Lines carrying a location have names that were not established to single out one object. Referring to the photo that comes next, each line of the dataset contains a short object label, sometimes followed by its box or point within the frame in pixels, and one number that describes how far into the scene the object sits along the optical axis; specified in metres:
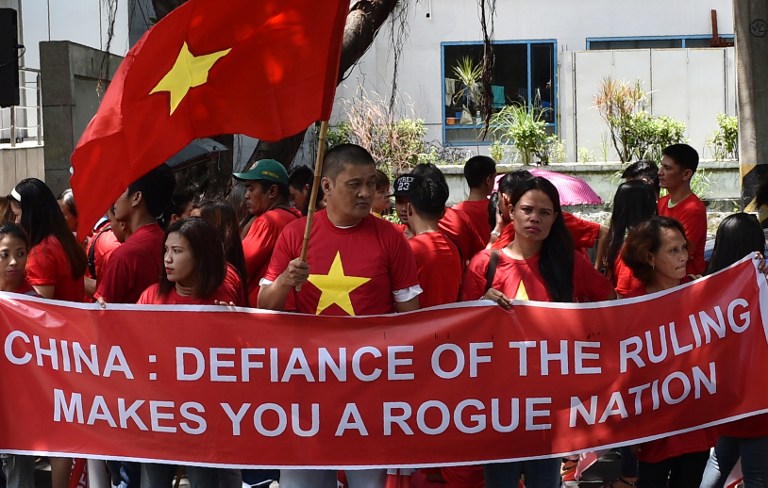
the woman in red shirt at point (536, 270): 5.50
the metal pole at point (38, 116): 15.42
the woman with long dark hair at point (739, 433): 5.50
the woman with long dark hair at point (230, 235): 5.91
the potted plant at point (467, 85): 20.16
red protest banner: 5.37
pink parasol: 10.23
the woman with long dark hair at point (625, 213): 7.07
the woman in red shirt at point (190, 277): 5.44
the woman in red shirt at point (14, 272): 5.96
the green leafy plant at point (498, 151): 17.00
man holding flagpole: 5.35
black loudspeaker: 9.11
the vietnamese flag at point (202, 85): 5.23
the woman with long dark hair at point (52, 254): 6.35
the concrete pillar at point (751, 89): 10.80
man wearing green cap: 6.97
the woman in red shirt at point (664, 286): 5.66
